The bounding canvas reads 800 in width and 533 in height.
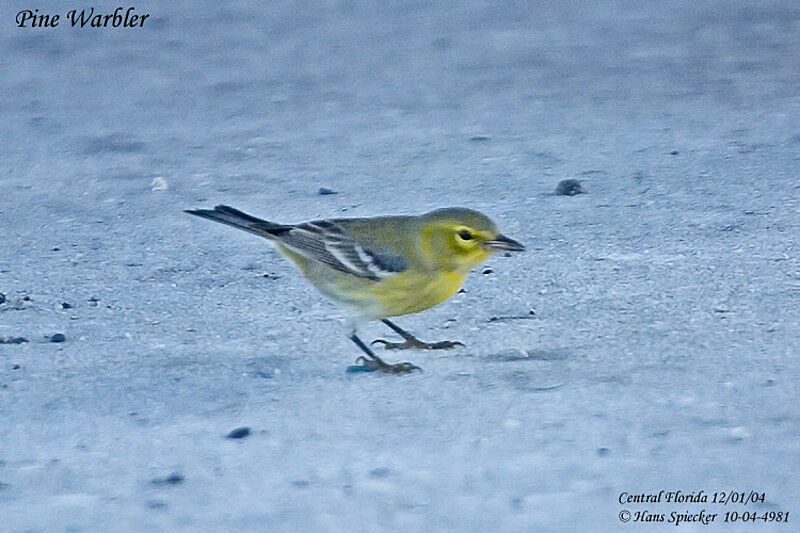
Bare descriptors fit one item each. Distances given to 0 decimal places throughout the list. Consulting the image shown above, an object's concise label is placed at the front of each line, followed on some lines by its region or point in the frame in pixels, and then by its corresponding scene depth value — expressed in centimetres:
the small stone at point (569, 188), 1365
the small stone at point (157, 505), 714
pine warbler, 931
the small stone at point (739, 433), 785
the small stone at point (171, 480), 747
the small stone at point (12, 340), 1001
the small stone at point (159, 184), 1425
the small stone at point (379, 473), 748
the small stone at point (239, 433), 812
